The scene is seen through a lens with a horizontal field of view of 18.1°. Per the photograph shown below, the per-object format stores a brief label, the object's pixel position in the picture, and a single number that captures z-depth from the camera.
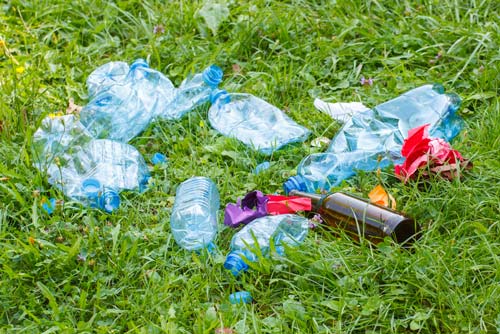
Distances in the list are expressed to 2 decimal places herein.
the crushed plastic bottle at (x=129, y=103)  7.94
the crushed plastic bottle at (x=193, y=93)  8.09
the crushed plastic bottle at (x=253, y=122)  7.62
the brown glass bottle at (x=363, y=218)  6.12
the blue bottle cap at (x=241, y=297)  5.79
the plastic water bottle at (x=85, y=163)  6.97
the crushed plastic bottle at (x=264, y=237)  6.01
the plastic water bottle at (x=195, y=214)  6.41
